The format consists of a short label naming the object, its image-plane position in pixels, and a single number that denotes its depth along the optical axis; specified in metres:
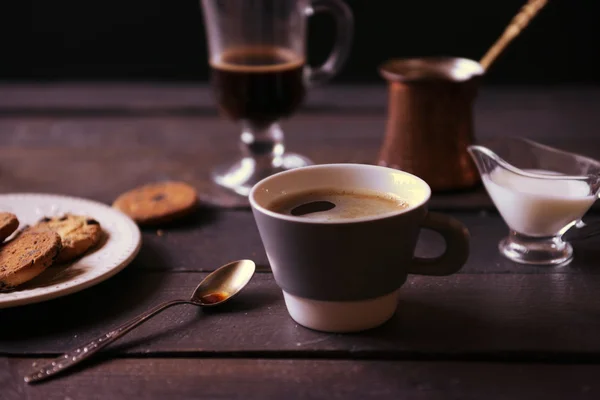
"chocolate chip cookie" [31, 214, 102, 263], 0.69
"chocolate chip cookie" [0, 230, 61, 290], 0.65
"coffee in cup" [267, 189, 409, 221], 0.65
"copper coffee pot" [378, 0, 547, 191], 0.81
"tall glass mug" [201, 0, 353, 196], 0.87
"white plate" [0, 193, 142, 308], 0.65
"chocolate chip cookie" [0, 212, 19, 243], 0.70
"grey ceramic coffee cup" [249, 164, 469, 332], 0.61
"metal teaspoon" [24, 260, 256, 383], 0.62
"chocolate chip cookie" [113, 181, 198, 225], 0.78
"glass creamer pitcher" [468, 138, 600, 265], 0.70
